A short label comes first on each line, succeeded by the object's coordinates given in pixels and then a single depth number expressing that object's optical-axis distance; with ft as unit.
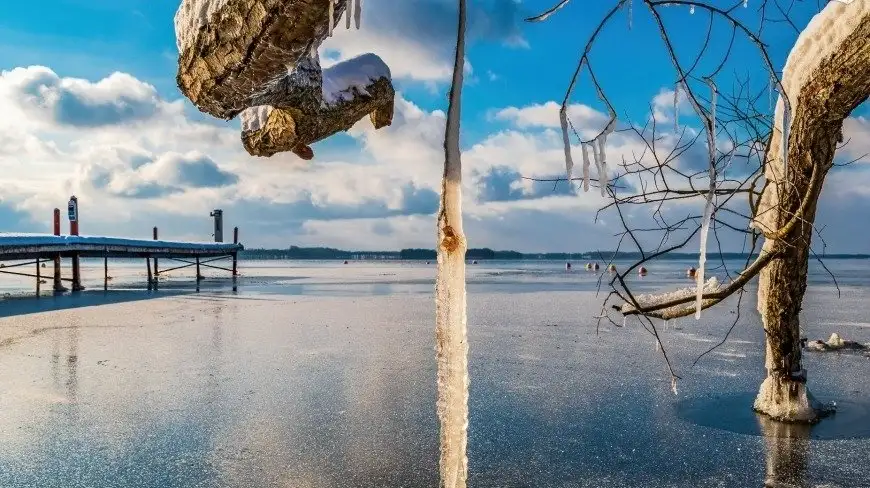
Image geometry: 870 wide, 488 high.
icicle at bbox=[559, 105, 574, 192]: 5.66
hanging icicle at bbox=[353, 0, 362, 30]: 6.32
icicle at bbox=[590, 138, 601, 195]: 6.23
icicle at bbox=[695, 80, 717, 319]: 5.27
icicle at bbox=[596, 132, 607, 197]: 6.02
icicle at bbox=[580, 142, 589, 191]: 5.92
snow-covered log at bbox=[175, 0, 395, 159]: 7.84
